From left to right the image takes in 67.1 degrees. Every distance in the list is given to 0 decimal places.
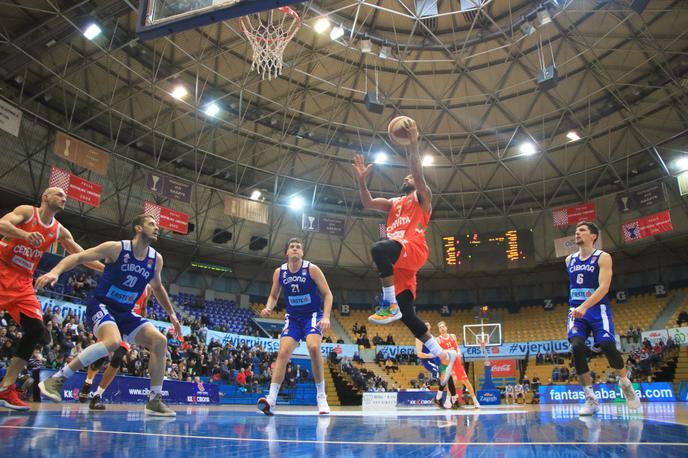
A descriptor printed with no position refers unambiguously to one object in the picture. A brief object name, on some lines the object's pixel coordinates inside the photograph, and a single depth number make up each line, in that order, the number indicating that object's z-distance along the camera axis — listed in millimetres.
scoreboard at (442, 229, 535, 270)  26594
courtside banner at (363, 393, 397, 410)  17281
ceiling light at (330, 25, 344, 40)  18375
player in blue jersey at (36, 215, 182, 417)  5352
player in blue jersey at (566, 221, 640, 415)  5973
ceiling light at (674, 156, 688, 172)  23619
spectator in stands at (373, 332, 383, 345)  29703
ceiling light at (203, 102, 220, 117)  21484
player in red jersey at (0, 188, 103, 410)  5367
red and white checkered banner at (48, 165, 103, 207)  18734
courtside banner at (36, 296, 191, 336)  15966
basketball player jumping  5430
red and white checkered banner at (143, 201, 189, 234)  22250
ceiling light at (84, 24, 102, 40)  16047
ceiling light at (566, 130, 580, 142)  23531
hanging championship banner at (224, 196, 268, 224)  24609
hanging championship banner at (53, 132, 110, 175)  19094
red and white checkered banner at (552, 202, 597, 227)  24766
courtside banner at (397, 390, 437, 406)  18469
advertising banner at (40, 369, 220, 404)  11547
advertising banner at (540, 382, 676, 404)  18070
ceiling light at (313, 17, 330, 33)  17547
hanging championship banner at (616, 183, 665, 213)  22969
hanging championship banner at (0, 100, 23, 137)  17391
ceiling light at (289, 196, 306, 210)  27109
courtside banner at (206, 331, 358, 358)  23241
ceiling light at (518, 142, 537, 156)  24422
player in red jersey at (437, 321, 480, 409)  11711
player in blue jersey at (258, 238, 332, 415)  6586
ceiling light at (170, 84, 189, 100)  20469
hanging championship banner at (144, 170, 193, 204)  22156
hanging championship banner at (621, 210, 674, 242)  22766
